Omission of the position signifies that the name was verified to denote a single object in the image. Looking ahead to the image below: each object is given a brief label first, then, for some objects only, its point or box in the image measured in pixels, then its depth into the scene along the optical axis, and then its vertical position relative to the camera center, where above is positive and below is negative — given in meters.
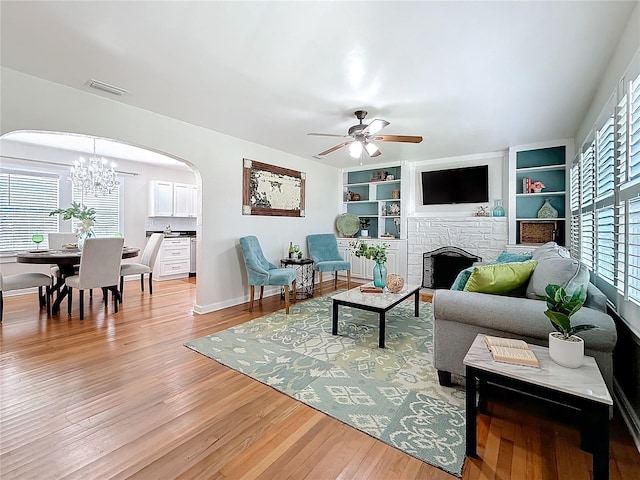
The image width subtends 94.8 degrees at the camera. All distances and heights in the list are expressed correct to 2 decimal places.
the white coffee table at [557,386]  1.24 -0.67
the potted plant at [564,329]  1.44 -0.46
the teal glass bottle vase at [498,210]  4.96 +0.48
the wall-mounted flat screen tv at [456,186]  5.20 +0.97
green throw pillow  2.17 -0.30
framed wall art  4.60 +0.82
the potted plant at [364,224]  6.59 +0.32
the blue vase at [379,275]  3.63 -0.46
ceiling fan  3.13 +1.17
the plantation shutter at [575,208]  3.53 +0.38
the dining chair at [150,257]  4.84 -0.33
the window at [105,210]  5.87 +0.59
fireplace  5.12 -0.47
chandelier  4.73 +1.01
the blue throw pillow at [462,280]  2.63 -0.38
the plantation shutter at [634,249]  1.66 -0.06
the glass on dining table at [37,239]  4.39 -0.02
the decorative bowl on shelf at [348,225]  6.51 +0.29
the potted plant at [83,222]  4.24 +0.23
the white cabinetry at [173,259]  6.51 -0.49
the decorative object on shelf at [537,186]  4.64 +0.83
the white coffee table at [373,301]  2.90 -0.67
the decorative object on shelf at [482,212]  5.19 +0.46
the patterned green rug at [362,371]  1.72 -1.10
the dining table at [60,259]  3.56 -0.26
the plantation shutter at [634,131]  1.64 +0.61
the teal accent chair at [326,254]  5.36 -0.32
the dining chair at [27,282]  3.61 -0.57
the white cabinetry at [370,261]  5.78 -0.43
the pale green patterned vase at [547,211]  4.52 +0.43
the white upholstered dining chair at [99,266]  3.62 -0.36
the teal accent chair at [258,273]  4.07 -0.49
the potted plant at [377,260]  3.64 -0.28
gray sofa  1.66 -0.51
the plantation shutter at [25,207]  5.02 +0.55
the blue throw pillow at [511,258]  3.20 -0.22
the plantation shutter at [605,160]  2.17 +0.62
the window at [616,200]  1.71 +0.28
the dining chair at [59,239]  4.90 -0.02
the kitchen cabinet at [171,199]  6.54 +0.91
